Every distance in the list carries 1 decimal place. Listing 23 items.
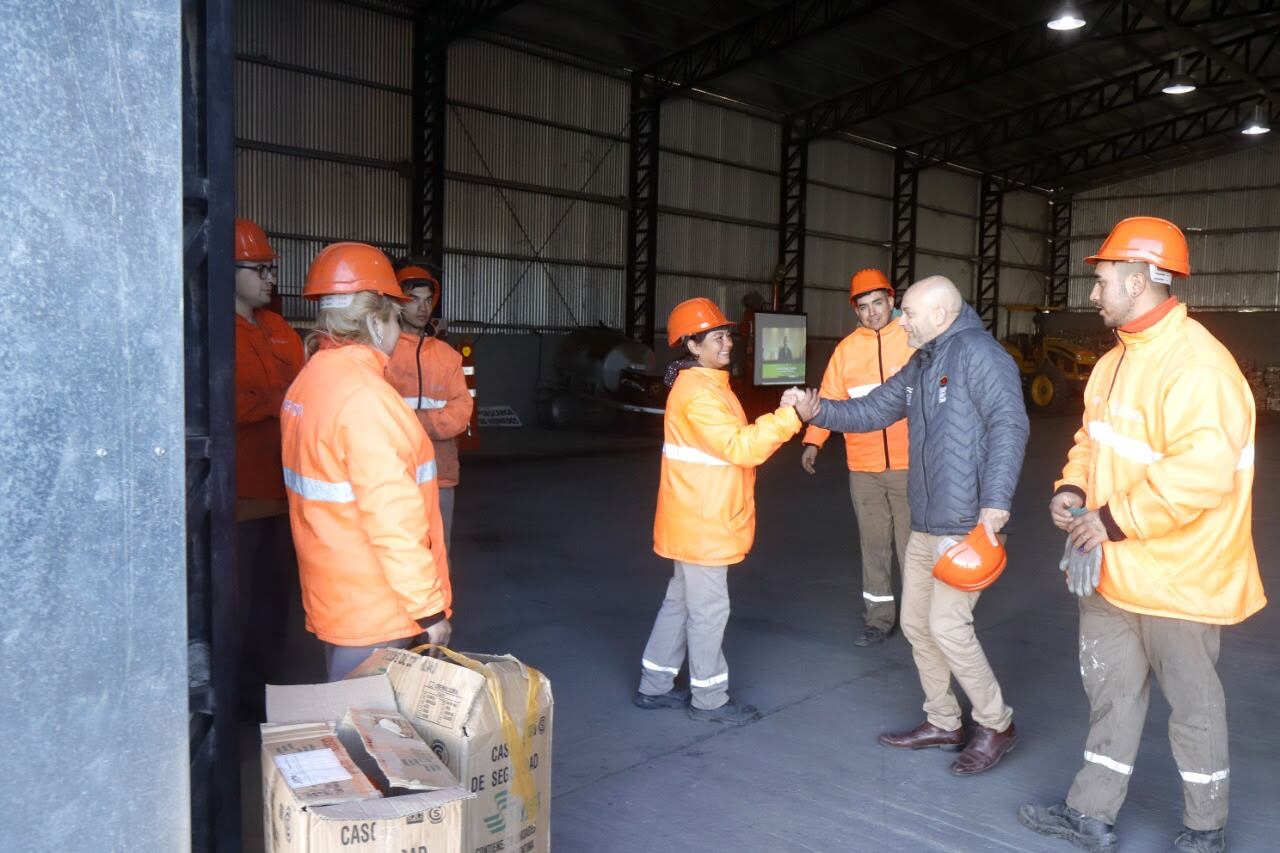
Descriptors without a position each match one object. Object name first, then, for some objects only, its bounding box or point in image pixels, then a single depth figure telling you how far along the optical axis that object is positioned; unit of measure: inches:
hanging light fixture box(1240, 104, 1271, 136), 836.0
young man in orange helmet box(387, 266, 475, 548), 200.5
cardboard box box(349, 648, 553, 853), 97.1
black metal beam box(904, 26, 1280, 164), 816.3
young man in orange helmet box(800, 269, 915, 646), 223.3
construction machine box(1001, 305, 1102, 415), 874.1
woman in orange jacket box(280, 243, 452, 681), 111.4
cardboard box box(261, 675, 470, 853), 80.6
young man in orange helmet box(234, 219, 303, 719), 162.4
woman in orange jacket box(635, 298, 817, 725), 168.7
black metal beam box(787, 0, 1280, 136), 719.1
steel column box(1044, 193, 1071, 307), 1191.6
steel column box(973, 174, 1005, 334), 1103.6
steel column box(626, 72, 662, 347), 735.1
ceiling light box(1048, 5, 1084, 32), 623.8
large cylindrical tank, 658.8
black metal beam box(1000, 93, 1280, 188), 962.1
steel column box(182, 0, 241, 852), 91.7
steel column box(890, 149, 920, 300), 982.4
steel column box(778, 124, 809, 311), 864.3
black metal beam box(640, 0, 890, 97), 647.1
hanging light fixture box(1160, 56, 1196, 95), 749.3
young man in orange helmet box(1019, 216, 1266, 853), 121.2
